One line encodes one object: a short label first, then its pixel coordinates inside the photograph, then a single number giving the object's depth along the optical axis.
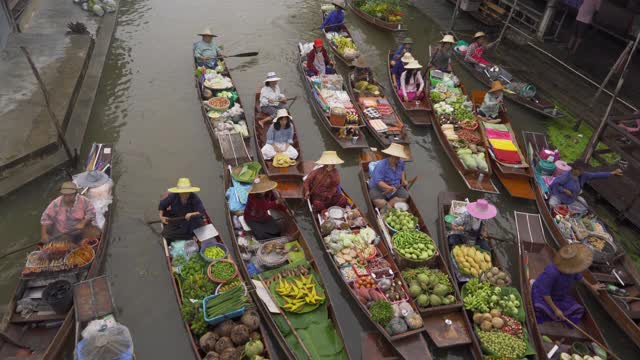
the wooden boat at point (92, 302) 6.91
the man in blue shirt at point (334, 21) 17.44
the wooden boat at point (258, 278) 7.03
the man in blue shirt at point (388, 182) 9.78
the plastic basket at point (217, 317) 6.91
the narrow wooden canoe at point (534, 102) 14.12
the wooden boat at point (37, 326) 6.64
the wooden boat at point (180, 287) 6.68
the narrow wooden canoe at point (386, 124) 12.45
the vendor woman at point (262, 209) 8.48
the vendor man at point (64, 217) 7.88
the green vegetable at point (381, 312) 7.29
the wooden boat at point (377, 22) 18.88
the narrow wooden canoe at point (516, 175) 11.16
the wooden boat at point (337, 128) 12.17
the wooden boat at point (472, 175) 11.05
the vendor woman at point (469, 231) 8.98
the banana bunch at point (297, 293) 7.48
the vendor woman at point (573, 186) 9.95
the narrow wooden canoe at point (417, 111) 13.47
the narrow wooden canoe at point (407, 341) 7.06
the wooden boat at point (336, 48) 16.00
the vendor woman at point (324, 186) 9.35
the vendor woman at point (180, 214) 8.40
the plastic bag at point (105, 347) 6.12
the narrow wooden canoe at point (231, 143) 10.90
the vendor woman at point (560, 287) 7.06
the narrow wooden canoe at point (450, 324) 7.41
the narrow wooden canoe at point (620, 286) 7.97
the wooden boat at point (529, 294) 7.43
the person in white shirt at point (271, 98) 12.43
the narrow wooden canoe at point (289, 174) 10.26
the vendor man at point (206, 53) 14.30
